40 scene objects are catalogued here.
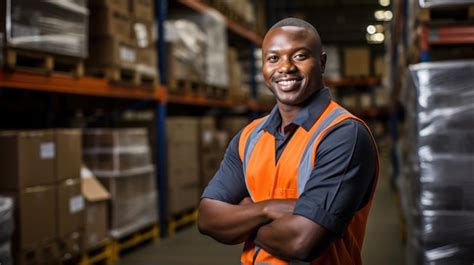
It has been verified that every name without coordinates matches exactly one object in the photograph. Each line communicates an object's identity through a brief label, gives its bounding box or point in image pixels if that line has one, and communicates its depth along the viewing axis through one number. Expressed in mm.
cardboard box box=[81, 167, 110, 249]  4984
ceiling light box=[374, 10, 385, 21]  20075
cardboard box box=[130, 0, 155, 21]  5941
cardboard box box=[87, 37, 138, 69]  5367
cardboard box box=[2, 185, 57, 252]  3920
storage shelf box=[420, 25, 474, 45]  4137
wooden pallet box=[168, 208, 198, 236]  6940
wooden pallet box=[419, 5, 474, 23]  4062
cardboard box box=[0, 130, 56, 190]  3959
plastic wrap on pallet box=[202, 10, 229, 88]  7898
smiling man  1861
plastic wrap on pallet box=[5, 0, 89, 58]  3914
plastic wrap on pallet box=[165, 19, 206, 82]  6891
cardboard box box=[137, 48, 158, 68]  6027
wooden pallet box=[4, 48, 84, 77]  3955
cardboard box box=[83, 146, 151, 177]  5508
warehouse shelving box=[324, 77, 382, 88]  15938
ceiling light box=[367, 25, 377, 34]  21756
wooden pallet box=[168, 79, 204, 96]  6966
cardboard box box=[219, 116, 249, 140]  9247
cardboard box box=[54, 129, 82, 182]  4441
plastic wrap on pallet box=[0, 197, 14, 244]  3217
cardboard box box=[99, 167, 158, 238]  5516
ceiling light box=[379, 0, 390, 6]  19359
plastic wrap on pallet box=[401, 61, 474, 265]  3586
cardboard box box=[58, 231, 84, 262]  4441
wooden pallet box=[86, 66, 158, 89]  5418
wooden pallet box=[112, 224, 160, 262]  5562
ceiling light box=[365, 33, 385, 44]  25703
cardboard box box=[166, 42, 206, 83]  6828
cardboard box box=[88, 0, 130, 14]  5379
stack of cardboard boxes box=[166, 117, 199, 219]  6902
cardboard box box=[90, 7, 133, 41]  5367
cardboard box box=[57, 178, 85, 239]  4422
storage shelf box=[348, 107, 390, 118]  16031
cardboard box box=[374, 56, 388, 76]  16253
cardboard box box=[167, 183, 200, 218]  6906
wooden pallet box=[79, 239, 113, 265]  5160
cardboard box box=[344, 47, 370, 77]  15664
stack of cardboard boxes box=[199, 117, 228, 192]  7681
